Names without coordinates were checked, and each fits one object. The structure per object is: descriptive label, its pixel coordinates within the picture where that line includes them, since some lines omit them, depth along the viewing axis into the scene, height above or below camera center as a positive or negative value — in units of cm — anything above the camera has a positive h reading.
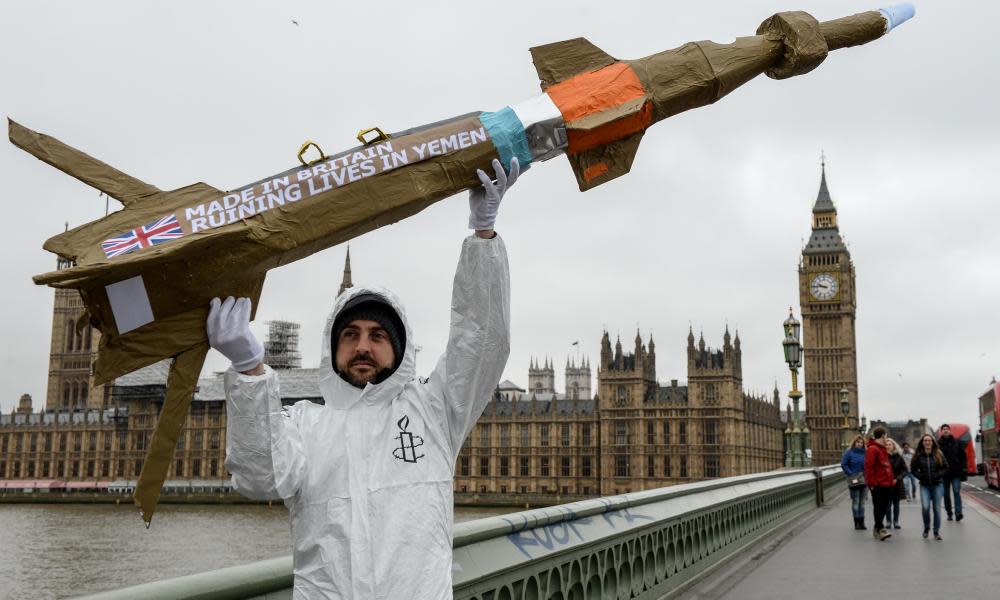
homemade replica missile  275 +75
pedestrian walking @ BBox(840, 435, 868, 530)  1208 -66
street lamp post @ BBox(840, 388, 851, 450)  3062 +88
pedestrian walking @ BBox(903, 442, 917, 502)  1877 -126
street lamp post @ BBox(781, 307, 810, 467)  1757 +143
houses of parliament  6669 -22
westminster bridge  354 -87
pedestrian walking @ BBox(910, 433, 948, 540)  1091 -54
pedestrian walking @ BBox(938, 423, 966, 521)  1245 -34
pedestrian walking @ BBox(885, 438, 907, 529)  1225 -57
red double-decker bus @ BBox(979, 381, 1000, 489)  2486 -6
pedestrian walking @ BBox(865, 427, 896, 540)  1075 -61
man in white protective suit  238 -2
